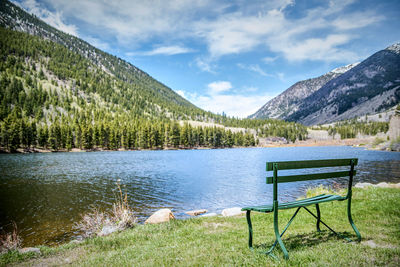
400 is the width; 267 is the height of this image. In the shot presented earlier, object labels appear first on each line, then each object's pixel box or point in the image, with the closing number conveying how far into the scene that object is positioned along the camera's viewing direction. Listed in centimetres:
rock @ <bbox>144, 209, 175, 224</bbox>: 1196
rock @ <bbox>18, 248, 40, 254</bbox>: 780
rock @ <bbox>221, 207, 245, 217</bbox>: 1389
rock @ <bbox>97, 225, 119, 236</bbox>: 989
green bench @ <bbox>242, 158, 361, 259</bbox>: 509
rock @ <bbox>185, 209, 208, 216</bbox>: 1682
